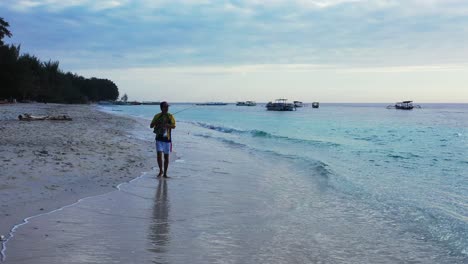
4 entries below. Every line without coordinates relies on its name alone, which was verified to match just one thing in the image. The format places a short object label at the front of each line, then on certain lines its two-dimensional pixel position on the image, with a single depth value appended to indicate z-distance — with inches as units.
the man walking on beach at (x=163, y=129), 450.3
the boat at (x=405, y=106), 5408.5
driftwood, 1103.7
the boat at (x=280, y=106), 4580.7
